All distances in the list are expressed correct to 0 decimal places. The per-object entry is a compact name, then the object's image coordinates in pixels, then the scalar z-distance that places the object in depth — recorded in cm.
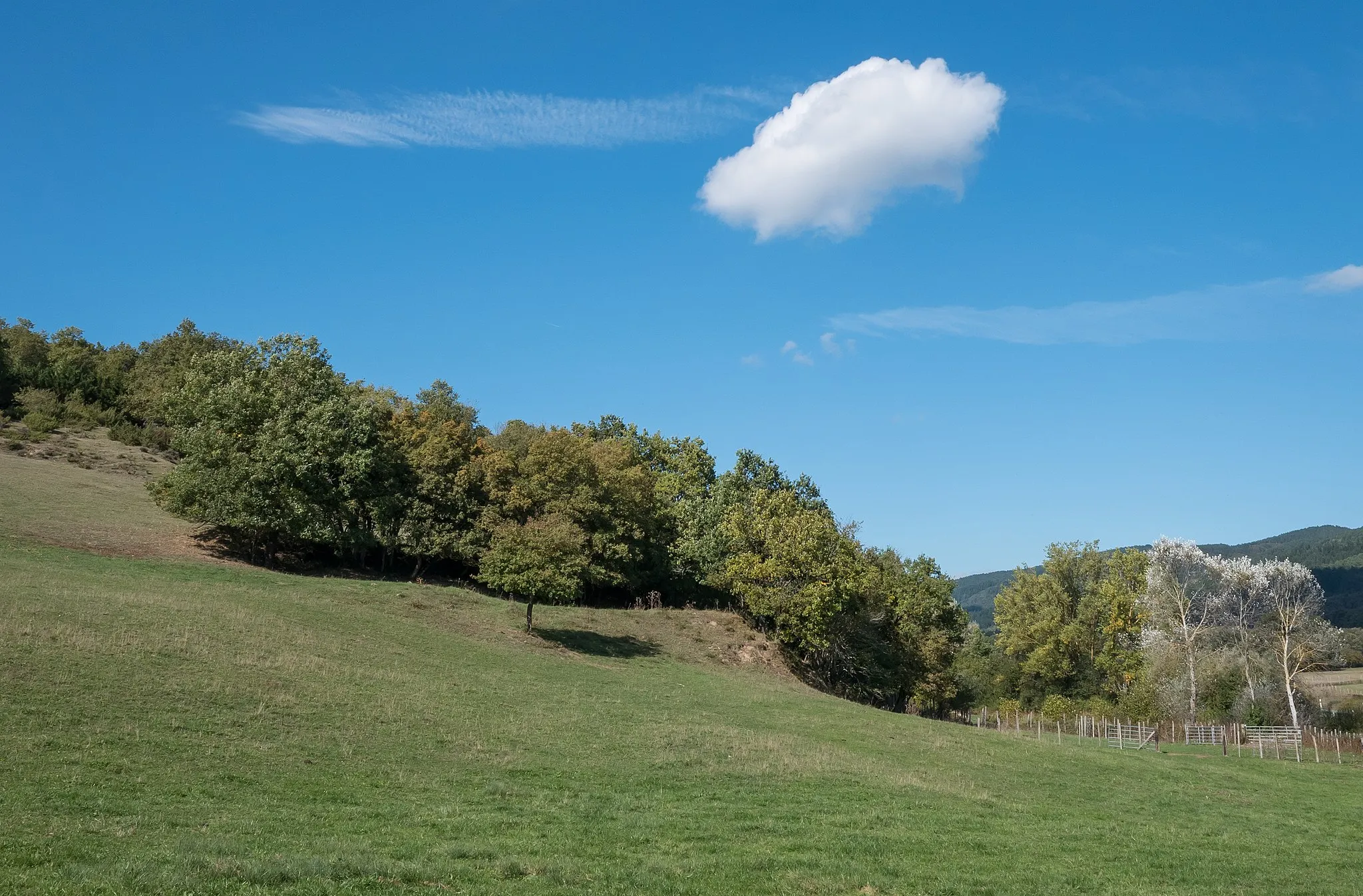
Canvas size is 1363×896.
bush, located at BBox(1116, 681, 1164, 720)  7312
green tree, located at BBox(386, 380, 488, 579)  6738
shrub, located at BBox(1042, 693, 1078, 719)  8006
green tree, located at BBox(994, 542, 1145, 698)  8631
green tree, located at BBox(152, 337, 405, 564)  5788
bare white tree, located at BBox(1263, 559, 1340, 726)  6788
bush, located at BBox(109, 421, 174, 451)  9094
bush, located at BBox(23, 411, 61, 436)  8562
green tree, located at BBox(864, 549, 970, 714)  7475
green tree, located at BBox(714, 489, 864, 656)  6309
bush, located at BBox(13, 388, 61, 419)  9191
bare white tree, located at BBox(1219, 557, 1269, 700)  7144
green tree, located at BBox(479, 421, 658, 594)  6806
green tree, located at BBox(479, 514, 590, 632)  5194
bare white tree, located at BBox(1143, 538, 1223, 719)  7456
